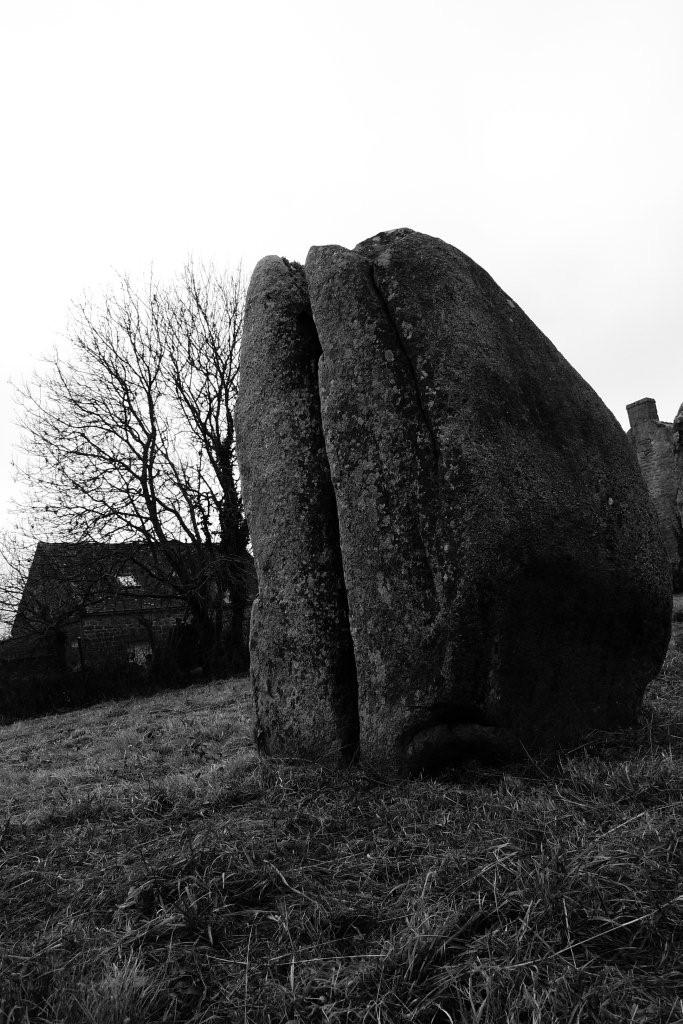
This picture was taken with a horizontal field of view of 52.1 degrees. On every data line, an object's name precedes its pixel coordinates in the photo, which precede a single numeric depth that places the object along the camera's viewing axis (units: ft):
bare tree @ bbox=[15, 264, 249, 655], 54.54
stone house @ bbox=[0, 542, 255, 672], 54.80
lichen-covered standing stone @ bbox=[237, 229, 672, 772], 12.53
